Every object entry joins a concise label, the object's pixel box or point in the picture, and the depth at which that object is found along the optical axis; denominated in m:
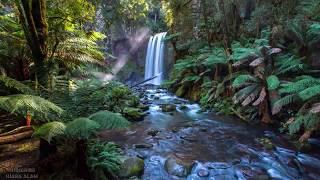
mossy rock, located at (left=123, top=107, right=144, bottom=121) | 7.88
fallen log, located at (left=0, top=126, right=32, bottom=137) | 3.63
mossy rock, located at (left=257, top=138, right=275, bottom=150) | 5.53
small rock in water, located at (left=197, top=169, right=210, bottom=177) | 4.29
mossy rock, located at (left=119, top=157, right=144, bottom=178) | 3.92
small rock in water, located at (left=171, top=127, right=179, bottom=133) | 6.80
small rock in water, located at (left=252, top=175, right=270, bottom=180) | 4.14
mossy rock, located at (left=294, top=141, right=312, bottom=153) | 5.27
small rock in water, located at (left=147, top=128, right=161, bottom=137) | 6.46
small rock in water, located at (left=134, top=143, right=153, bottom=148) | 5.53
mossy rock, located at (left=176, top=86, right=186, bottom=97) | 12.02
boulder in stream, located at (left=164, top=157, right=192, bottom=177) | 4.31
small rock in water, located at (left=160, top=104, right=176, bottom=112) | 9.22
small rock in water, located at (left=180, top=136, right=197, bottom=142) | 6.08
